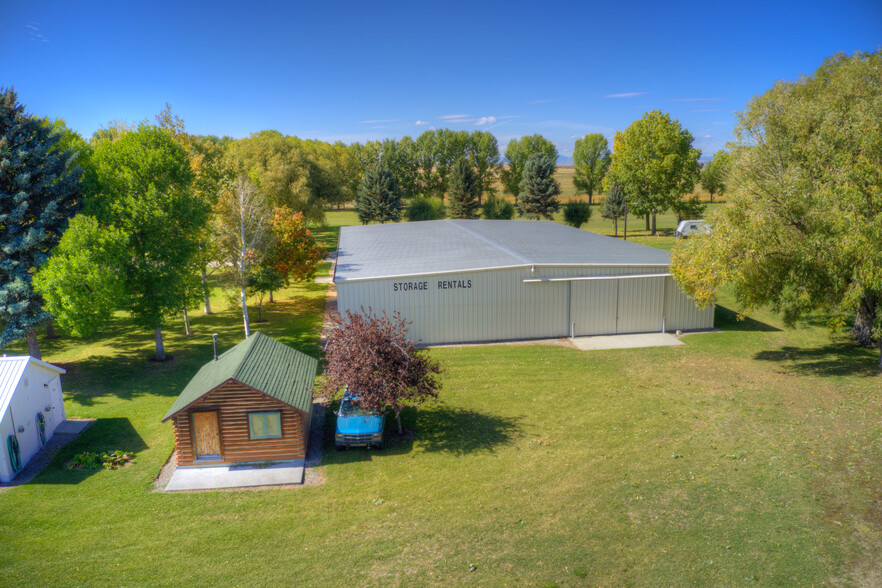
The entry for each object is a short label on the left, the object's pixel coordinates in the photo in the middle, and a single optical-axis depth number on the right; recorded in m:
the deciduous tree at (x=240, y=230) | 28.72
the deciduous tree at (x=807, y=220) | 18.23
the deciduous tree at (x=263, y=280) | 29.00
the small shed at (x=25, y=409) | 14.80
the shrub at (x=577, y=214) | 60.66
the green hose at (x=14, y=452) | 14.82
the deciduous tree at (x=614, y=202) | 61.06
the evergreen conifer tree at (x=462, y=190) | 67.56
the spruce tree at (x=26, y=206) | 21.03
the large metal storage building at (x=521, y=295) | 25.23
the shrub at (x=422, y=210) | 69.12
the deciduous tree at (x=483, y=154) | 87.62
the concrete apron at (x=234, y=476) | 14.45
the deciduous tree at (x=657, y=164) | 55.94
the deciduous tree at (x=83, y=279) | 19.62
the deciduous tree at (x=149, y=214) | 22.84
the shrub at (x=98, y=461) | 15.40
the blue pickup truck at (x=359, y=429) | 15.92
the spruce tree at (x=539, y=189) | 64.69
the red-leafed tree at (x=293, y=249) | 30.94
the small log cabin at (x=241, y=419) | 14.95
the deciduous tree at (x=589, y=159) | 90.44
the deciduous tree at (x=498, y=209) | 65.12
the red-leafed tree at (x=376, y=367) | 15.55
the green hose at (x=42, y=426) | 16.63
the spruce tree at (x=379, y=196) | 63.38
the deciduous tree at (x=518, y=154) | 89.12
